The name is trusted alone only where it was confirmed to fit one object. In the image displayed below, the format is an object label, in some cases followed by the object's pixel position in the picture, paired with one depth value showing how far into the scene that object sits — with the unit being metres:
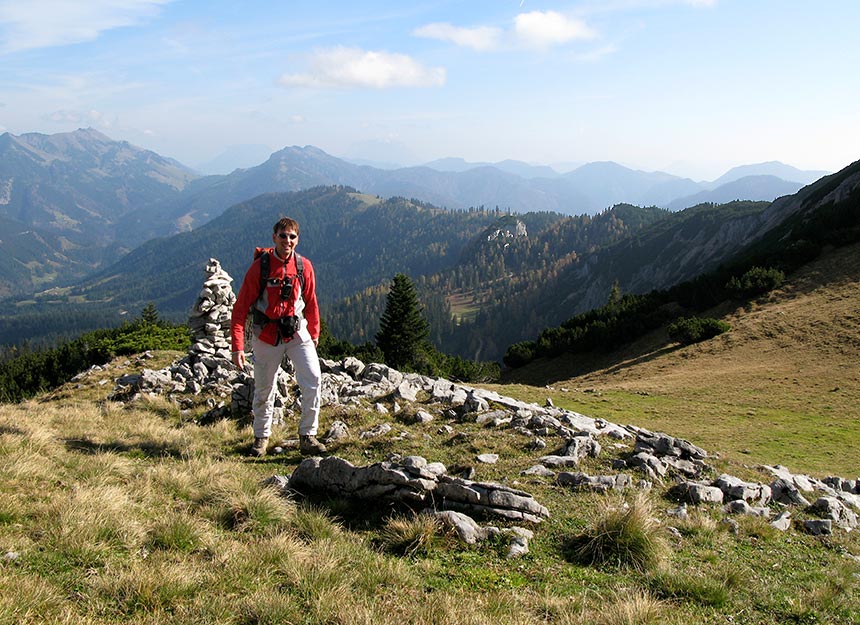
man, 9.15
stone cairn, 12.92
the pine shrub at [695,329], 38.69
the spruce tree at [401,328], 59.62
